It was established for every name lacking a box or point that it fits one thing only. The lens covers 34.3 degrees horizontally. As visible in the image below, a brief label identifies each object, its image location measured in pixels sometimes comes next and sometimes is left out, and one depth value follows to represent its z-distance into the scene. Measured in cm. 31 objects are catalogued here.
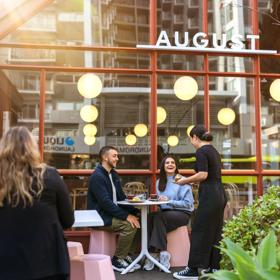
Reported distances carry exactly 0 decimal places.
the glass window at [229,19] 766
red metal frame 711
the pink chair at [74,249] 463
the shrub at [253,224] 315
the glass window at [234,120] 800
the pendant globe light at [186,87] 800
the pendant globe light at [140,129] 797
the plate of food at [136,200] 560
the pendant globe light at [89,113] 859
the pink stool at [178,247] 602
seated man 573
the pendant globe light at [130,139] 811
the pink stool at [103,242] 589
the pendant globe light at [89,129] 833
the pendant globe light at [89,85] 779
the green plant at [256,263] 195
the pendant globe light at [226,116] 877
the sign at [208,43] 729
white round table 568
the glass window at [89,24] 736
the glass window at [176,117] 771
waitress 520
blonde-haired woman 272
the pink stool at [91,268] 413
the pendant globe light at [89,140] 818
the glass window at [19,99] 728
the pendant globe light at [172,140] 817
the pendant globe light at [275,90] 799
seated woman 587
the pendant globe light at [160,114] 757
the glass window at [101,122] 757
